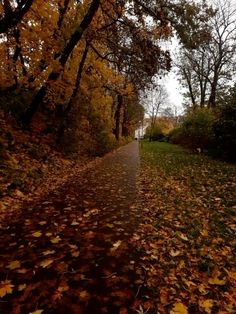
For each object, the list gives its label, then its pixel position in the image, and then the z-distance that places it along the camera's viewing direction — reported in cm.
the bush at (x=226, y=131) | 1492
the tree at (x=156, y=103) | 6072
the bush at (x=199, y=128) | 1997
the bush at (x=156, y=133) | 5359
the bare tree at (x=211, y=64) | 2458
